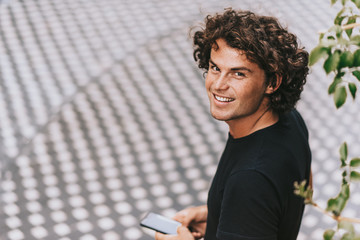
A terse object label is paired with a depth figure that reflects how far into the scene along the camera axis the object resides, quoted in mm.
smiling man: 2175
